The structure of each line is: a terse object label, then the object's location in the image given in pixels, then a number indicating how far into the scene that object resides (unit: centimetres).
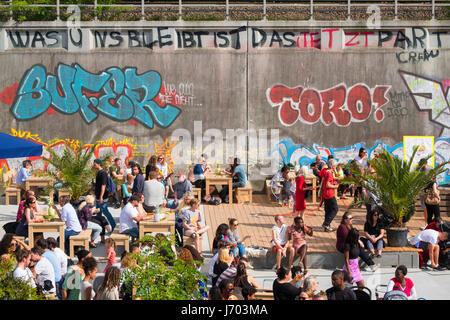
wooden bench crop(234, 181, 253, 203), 1966
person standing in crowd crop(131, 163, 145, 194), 1652
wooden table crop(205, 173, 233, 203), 1950
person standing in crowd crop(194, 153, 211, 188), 1977
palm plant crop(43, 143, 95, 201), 1639
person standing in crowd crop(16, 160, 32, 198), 1955
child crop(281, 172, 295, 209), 1935
